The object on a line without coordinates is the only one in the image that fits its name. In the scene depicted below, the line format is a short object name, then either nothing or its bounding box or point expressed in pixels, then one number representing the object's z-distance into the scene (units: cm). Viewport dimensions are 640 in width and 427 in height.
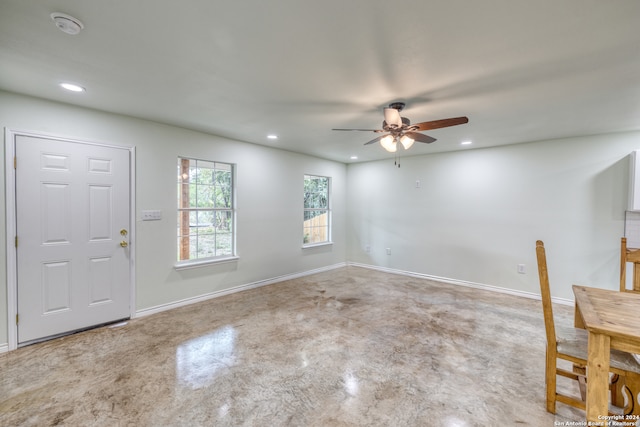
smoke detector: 152
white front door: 267
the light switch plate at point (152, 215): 341
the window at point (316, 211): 576
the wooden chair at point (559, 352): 167
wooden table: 143
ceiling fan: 240
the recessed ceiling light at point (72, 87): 241
